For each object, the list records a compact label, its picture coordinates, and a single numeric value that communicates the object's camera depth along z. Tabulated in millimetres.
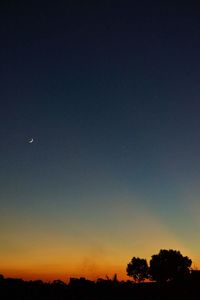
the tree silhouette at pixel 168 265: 92144
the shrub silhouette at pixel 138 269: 100875
